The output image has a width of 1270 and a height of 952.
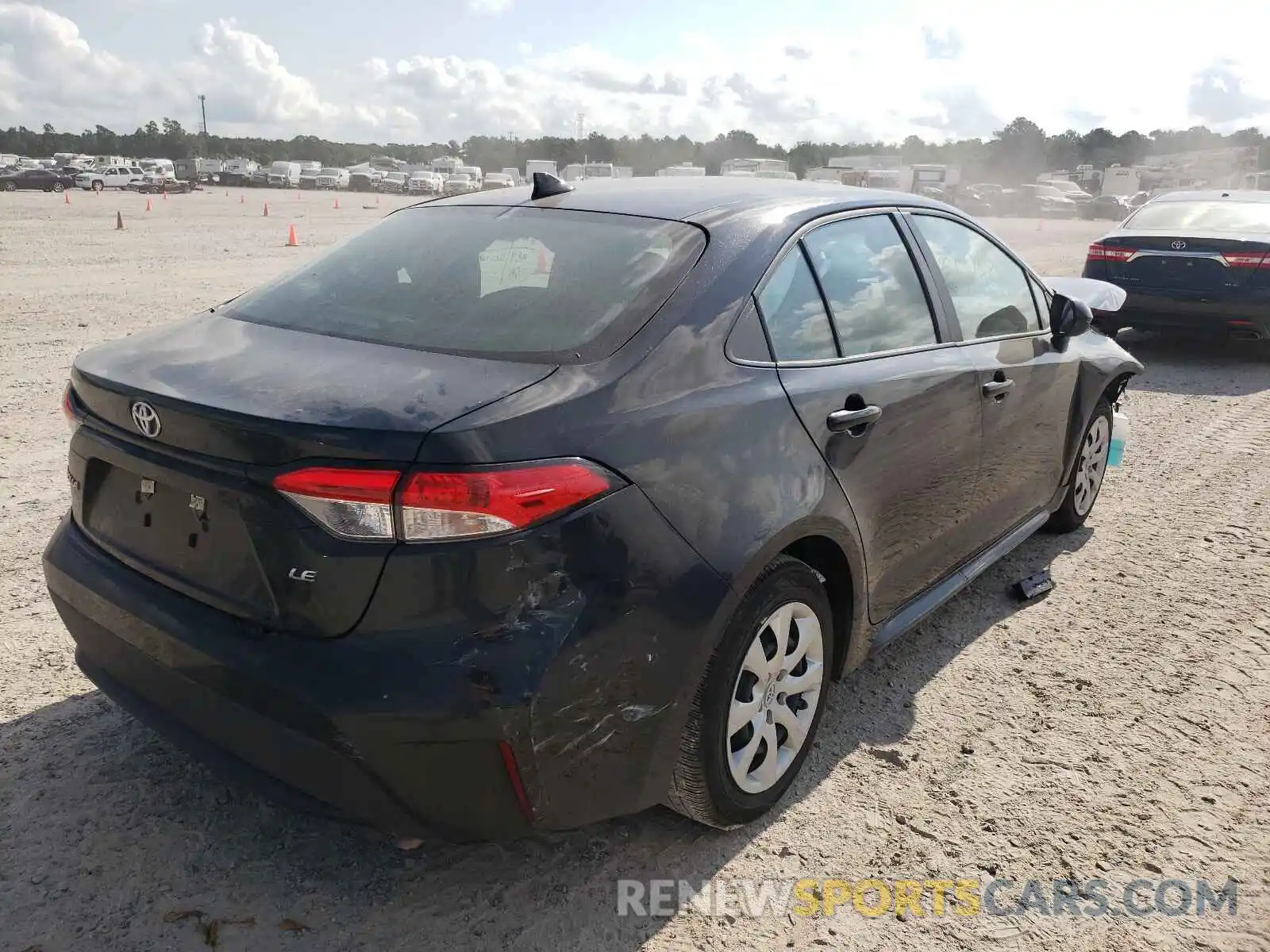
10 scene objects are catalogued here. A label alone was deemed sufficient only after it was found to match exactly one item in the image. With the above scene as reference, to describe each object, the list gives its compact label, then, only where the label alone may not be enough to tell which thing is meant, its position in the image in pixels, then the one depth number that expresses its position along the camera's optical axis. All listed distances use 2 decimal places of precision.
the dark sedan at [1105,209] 47.09
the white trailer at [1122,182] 61.38
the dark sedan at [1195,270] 8.80
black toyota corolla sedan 2.01
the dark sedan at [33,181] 44.31
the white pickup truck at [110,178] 48.12
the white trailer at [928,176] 51.42
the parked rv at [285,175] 64.50
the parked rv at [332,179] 64.31
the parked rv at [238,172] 65.06
